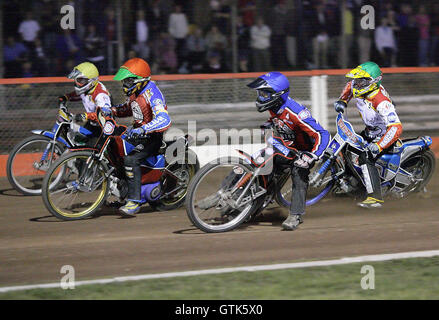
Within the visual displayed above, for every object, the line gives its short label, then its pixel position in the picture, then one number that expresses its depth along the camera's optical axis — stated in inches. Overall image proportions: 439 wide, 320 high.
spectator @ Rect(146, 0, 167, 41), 553.6
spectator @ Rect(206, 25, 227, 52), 561.0
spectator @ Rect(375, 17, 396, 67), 603.2
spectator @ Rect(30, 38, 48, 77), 517.7
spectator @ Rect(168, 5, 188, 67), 554.3
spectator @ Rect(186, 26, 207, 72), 552.7
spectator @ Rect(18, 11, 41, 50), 518.0
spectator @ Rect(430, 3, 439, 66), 616.1
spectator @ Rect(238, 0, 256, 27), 575.2
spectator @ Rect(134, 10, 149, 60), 547.2
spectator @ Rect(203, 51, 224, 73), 552.1
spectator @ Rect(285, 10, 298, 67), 577.3
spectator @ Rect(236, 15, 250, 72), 561.9
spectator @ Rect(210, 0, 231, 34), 568.1
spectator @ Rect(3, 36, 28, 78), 506.0
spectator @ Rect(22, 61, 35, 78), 513.0
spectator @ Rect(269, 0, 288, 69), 573.0
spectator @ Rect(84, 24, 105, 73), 534.0
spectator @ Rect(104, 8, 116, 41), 538.3
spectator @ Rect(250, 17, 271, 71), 566.9
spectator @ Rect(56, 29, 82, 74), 526.6
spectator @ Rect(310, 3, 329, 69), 584.4
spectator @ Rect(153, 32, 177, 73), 549.6
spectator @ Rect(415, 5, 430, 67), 608.1
